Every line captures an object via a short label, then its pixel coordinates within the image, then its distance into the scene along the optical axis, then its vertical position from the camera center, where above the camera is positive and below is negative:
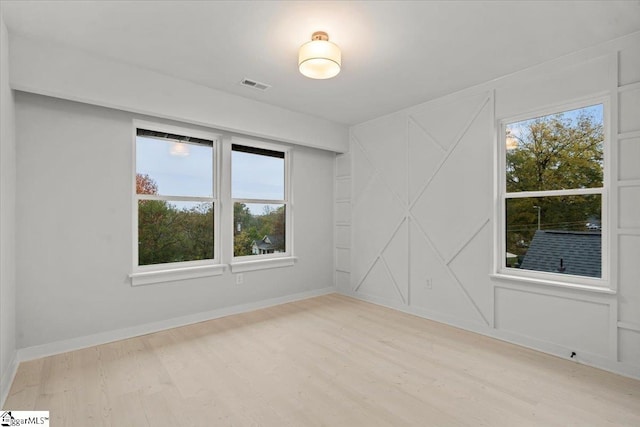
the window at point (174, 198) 3.47 +0.16
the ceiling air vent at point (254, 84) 3.38 +1.40
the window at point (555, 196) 2.78 +0.18
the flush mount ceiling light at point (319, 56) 2.44 +1.23
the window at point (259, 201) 4.26 +0.16
